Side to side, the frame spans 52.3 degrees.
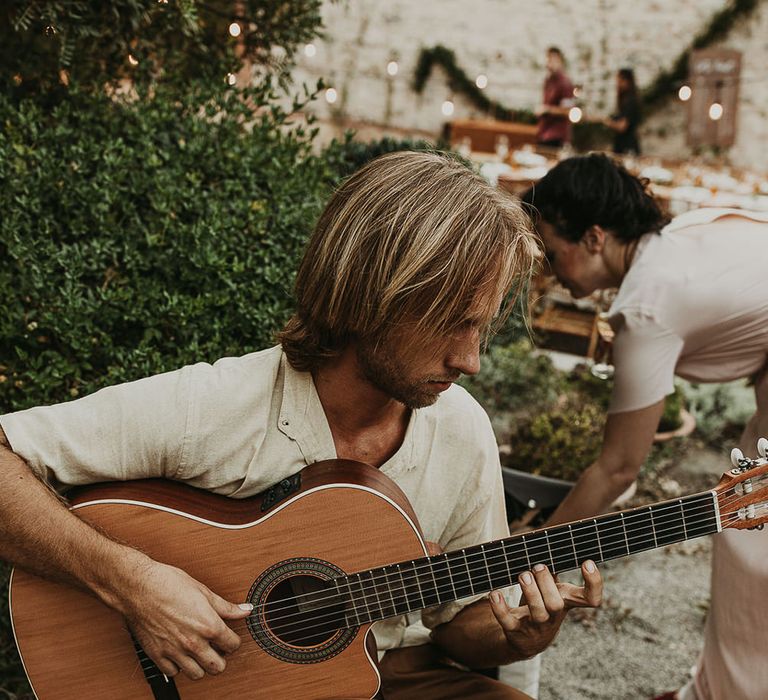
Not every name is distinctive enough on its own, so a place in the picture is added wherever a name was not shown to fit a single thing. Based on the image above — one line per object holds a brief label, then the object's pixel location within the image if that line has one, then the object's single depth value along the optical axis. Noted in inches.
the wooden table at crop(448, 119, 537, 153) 590.6
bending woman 97.1
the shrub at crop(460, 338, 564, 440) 195.5
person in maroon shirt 532.4
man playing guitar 67.4
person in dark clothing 546.6
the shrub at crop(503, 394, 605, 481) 156.3
